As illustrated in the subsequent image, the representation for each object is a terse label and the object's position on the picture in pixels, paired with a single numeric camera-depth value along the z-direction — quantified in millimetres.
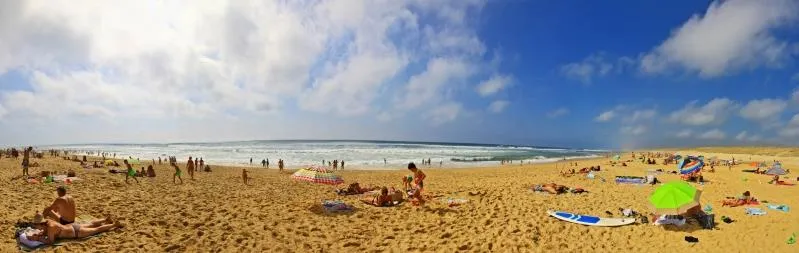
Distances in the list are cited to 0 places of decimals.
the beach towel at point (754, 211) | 11977
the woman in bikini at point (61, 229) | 8617
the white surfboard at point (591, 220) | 11123
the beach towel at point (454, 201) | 13454
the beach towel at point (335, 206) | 12594
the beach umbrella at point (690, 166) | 22497
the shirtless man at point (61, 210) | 9188
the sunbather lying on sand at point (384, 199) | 13438
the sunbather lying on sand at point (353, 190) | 16375
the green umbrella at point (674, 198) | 10305
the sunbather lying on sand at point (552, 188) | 16453
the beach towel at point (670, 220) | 10680
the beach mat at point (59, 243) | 8305
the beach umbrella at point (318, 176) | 20125
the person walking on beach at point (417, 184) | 13529
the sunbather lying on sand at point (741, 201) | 13371
